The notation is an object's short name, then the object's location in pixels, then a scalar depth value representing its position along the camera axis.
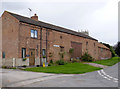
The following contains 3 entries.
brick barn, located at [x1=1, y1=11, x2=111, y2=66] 14.30
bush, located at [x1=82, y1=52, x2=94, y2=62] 24.86
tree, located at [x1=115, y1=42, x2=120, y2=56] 35.44
